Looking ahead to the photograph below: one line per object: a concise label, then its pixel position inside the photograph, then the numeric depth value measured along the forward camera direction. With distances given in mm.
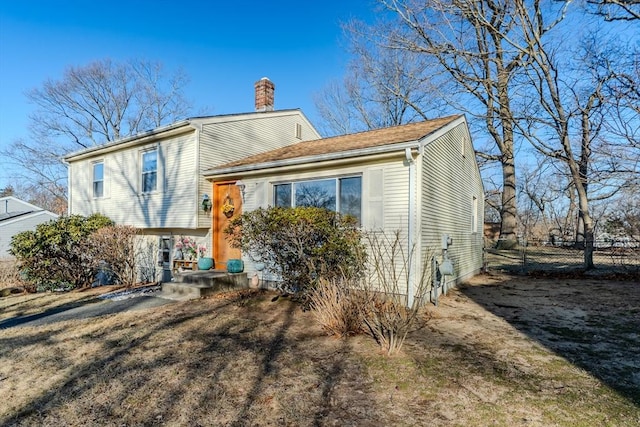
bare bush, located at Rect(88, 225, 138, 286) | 9000
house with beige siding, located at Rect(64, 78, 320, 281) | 9180
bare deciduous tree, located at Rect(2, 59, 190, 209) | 24750
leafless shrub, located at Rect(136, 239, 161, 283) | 11164
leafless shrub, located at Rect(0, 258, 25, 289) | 9624
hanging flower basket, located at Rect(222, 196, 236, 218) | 8820
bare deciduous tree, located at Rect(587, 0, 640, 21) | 9906
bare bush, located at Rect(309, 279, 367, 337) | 4566
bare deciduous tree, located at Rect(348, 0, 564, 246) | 11664
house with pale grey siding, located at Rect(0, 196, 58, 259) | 21281
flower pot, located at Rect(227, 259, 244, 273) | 8250
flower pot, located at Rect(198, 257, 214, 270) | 8781
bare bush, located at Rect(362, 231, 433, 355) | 4012
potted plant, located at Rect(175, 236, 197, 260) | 9867
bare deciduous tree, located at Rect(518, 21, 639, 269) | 10227
